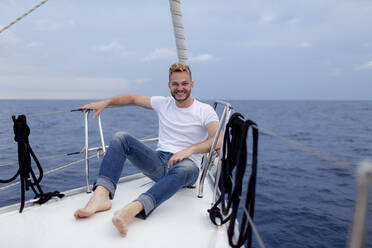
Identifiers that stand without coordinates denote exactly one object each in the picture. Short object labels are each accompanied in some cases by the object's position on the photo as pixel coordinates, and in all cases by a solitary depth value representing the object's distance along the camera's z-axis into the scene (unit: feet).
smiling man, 5.70
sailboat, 4.93
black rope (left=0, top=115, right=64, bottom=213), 6.24
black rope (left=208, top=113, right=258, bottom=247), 4.17
